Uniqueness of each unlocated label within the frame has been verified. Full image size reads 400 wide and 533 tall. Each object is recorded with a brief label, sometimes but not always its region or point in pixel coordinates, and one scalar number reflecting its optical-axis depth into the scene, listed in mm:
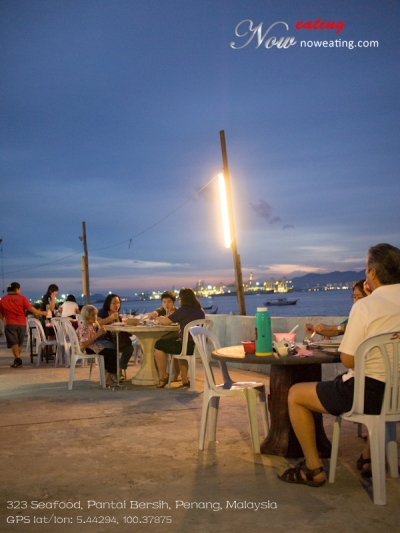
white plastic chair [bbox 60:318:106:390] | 8672
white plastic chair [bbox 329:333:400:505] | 3803
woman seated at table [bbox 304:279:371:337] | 4980
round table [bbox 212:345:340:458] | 4980
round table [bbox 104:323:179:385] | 8781
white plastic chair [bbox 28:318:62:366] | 12080
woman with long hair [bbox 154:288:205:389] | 8438
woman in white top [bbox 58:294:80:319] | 13039
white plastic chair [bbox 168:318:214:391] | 7902
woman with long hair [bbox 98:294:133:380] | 9240
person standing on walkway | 12039
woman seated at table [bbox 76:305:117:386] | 8758
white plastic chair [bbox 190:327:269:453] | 5082
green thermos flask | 4652
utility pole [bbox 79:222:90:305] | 28428
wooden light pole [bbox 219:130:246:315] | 13852
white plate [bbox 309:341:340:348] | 5023
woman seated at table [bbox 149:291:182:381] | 9383
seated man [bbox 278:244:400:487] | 3838
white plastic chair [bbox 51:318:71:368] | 11273
